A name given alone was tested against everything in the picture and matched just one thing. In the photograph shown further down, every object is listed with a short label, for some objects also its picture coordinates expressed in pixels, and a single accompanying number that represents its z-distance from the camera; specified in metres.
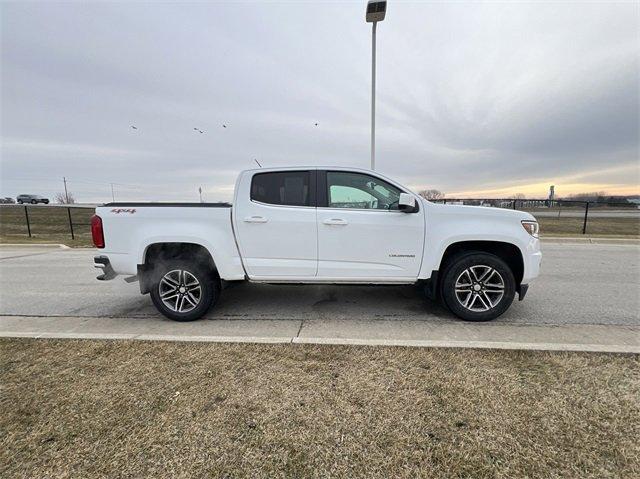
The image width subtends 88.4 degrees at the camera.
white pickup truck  3.99
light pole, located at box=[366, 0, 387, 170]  8.48
